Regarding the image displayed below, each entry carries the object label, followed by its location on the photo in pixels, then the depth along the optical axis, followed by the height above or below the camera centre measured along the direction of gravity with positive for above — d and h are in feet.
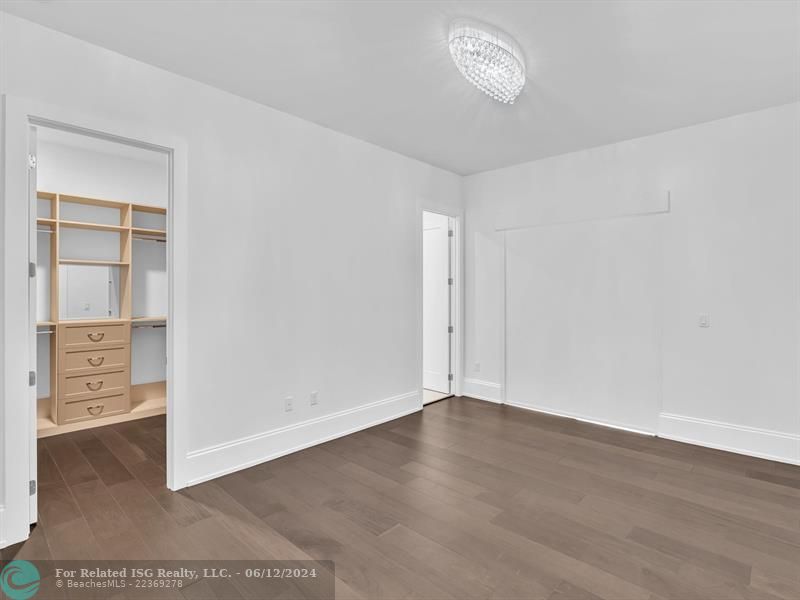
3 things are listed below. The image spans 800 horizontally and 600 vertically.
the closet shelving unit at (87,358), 13.55 -1.82
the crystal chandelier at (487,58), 7.66 +4.64
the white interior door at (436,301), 18.20 +0.08
